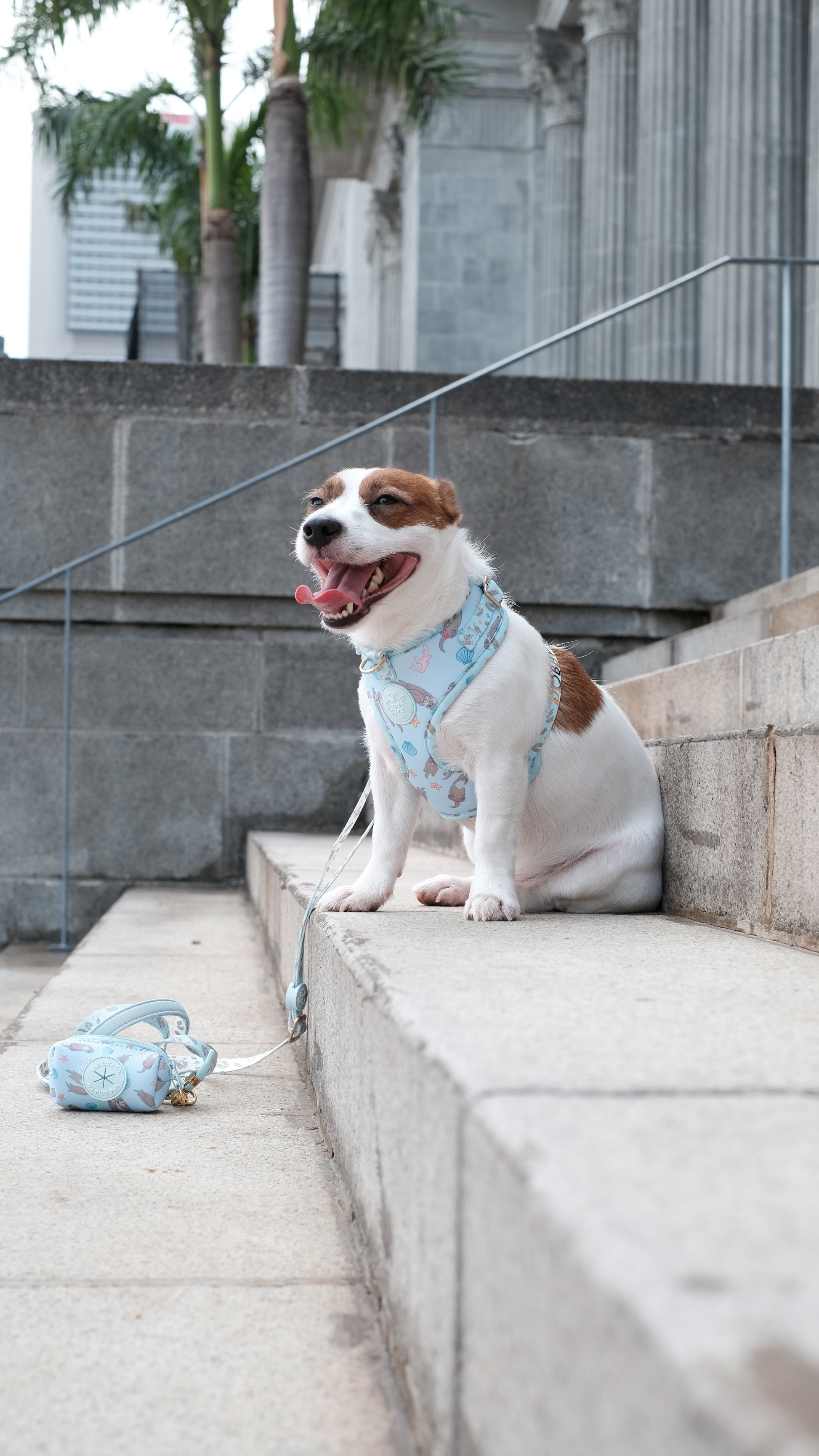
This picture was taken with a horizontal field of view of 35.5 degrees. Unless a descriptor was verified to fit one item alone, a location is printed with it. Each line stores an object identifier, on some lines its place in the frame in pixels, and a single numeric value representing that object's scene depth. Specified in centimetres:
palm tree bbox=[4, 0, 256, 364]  1000
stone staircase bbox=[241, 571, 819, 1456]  68
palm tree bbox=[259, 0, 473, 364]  983
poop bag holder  233
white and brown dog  246
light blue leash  249
